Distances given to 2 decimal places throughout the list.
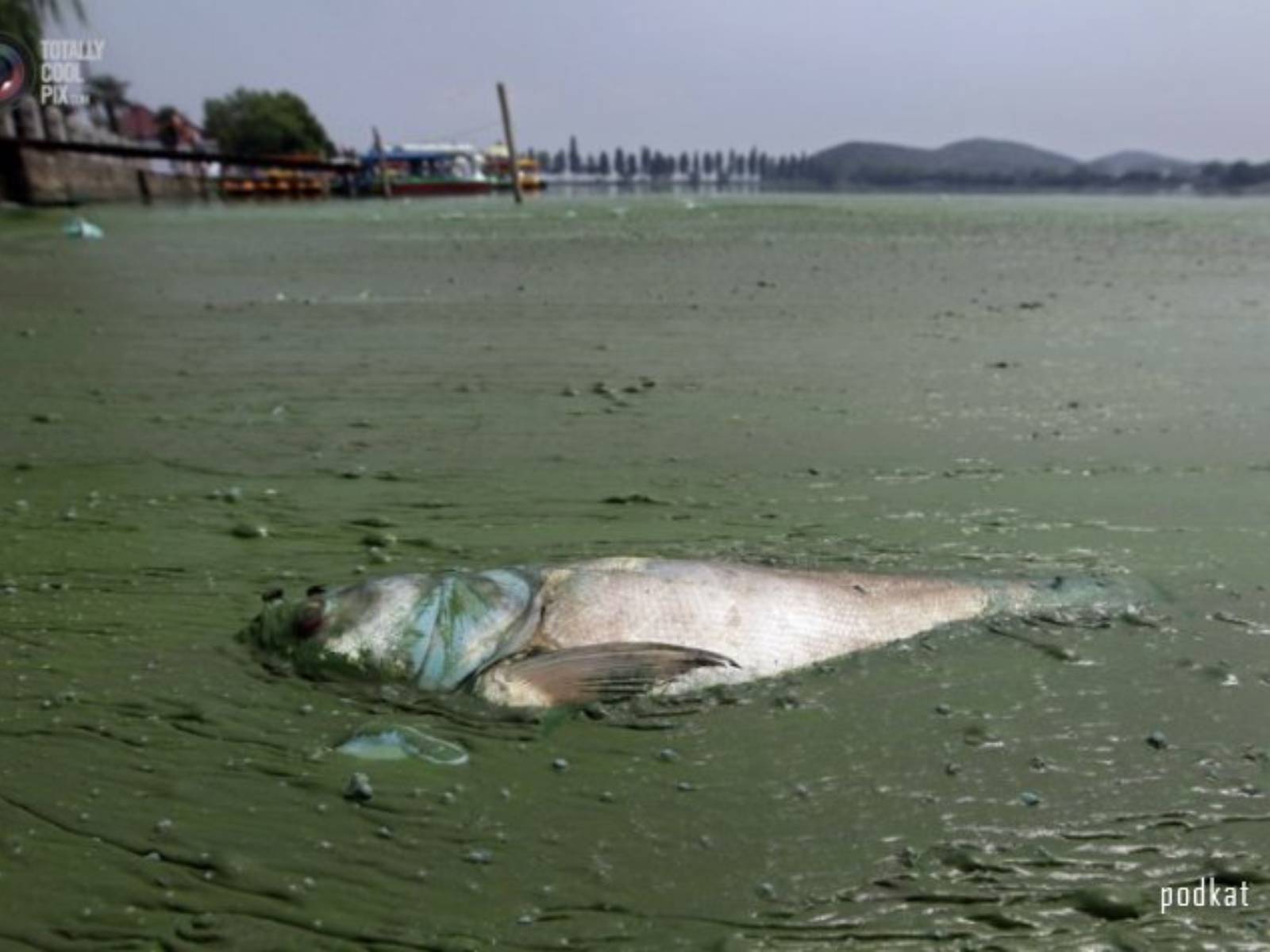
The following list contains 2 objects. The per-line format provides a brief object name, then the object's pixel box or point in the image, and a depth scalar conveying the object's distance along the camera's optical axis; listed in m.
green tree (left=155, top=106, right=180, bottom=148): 50.84
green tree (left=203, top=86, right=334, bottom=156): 70.88
